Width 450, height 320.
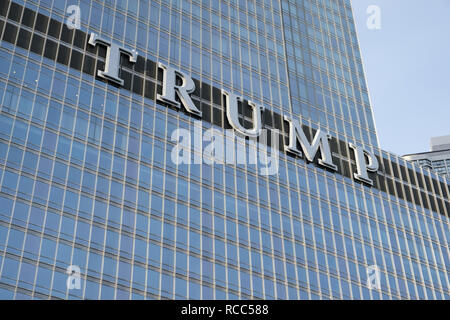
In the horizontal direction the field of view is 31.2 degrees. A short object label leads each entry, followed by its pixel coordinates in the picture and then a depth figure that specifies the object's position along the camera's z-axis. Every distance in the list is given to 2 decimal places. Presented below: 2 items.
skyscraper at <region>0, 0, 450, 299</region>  69.44
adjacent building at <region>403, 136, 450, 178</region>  194.65
